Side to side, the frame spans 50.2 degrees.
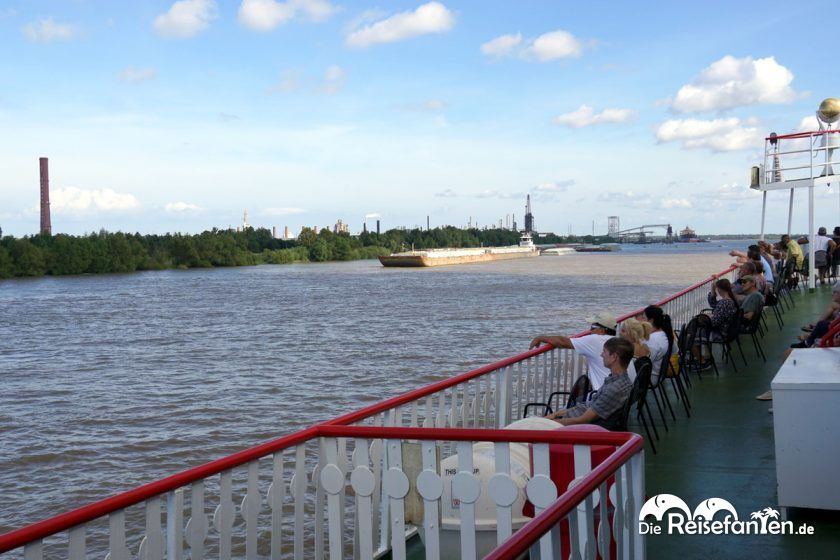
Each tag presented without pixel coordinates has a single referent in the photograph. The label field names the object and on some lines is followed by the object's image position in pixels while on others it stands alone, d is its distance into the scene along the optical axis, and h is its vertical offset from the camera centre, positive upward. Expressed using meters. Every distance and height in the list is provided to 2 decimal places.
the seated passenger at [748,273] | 12.40 -0.59
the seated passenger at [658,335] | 8.55 -0.93
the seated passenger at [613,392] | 6.33 -1.07
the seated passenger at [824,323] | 8.62 -0.83
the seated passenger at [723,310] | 10.73 -0.85
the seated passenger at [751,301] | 11.38 -0.80
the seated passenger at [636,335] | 7.86 -0.84
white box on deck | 4.90 -1.10
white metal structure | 18.86 +1.51
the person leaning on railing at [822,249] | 20.84 -0.24
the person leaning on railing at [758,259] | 13.96 -0.33
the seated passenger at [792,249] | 20.28 -0.24
